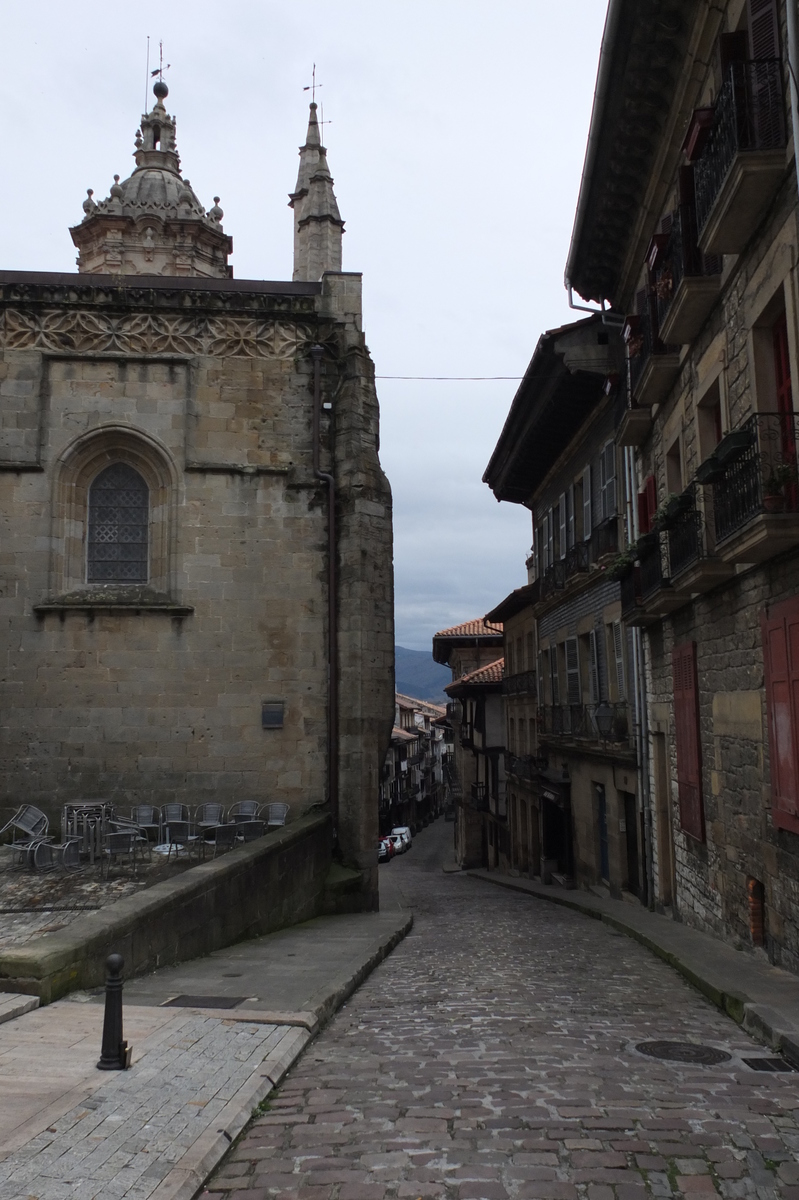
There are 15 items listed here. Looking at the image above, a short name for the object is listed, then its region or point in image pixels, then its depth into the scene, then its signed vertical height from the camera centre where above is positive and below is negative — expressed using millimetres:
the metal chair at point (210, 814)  14773 -1184
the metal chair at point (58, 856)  12367 -1510
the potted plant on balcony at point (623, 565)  14783 +2395
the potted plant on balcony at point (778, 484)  7977 +1888
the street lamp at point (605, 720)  18594 +135
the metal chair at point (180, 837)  13642 -1416
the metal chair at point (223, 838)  13334 -1408
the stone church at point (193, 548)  15203 +2876
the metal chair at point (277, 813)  14969 -1193
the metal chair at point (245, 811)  14820 -1151
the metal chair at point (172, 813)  14445 -1122
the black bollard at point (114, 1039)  5605 -1684
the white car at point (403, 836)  56281 -6005
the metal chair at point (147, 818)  14594 -1208
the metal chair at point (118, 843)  11891 -1282
